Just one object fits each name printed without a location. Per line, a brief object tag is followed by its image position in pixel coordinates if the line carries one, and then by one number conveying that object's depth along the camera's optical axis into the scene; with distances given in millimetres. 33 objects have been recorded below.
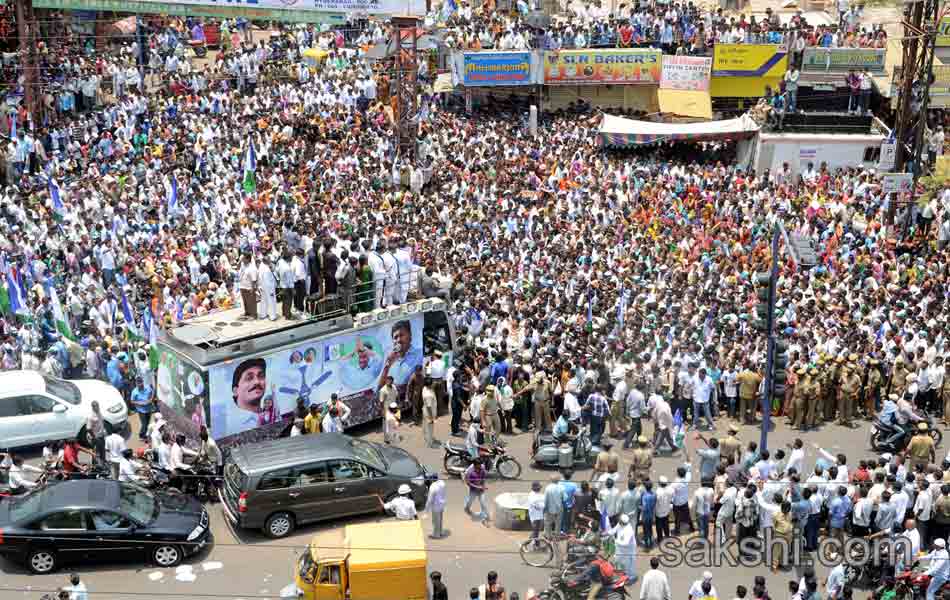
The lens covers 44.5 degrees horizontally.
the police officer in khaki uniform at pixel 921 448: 17969
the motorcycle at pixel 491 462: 18656
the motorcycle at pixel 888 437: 19422
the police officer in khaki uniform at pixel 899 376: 20781
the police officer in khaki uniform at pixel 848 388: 20609
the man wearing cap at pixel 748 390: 20438
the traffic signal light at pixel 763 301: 17203
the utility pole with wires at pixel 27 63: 31672
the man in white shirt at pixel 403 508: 16391
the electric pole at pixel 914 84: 28312
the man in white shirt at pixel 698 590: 14195
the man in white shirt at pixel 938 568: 14859
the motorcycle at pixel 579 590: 14875
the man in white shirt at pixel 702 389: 20180
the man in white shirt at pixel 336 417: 18750
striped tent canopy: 34281
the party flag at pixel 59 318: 21797
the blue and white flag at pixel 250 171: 29172
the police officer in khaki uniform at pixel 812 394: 20469
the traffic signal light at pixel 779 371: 17406
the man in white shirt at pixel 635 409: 19594
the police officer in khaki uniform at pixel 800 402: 20484
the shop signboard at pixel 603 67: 37656
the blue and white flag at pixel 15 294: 22406
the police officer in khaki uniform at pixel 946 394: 20753
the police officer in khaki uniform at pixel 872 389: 20750
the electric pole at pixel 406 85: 32094
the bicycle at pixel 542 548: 16359
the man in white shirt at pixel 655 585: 14414
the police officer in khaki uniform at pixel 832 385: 20672
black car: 15648
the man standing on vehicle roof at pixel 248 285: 19109
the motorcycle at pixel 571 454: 18906
